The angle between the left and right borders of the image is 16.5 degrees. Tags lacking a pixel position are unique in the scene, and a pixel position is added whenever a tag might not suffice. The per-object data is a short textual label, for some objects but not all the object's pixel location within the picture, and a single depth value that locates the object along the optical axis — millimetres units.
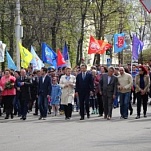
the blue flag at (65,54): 30212
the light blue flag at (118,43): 34031
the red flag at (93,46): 32328
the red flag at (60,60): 27672
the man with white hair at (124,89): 18344
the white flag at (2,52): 24422
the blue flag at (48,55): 27969
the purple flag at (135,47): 30181
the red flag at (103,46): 33094
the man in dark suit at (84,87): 18453
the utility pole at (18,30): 29750
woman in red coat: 19047
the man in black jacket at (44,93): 18562
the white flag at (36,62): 26700
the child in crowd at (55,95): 20719
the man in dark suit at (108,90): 18156
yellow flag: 25406
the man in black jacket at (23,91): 18850
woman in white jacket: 18600
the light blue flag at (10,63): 25172
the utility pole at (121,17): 46675
